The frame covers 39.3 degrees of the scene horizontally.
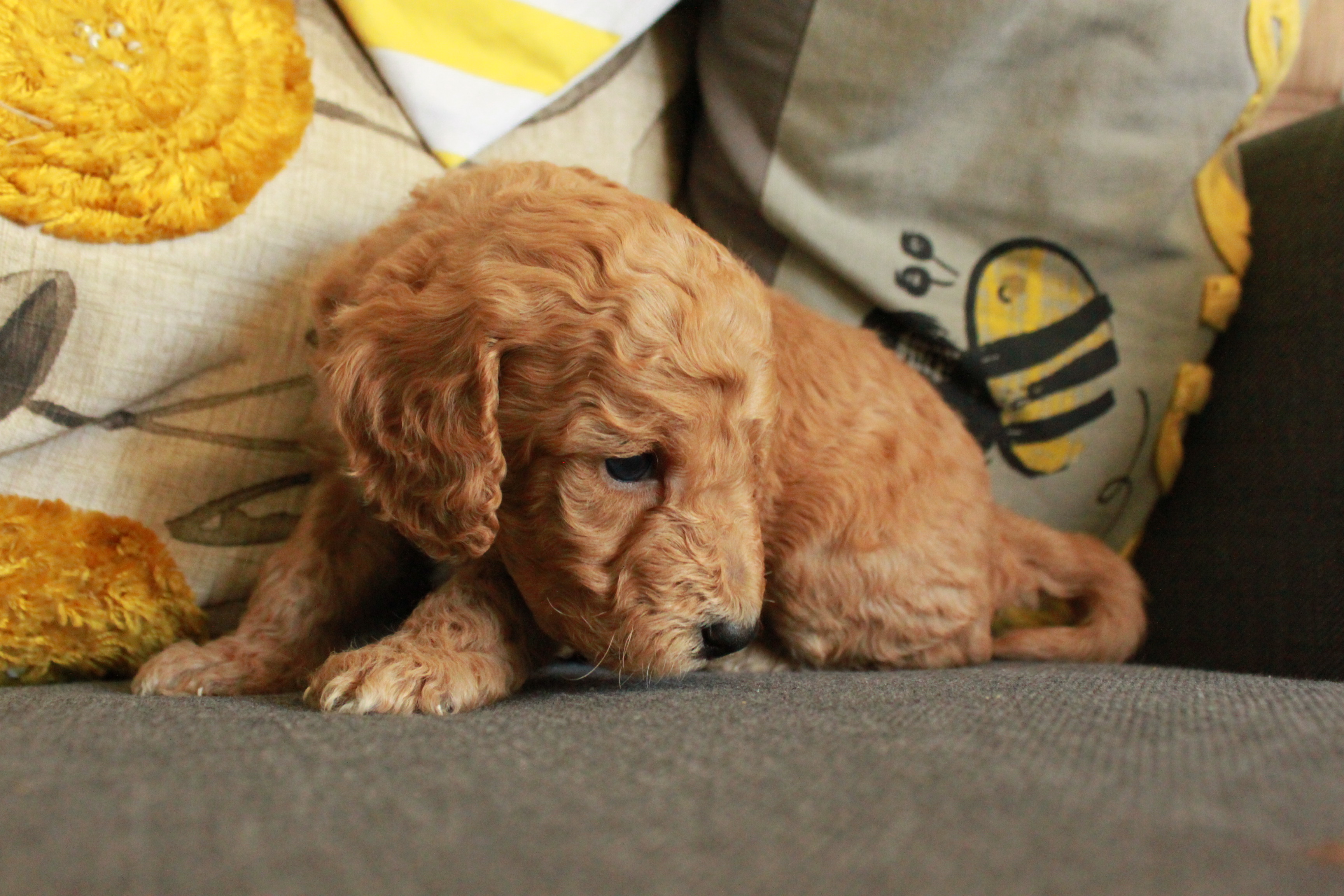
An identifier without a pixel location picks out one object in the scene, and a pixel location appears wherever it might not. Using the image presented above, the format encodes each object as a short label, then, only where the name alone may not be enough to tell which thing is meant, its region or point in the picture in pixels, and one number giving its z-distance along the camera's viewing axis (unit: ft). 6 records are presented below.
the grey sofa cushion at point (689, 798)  1.31
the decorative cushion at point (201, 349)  1.93
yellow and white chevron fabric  2.11
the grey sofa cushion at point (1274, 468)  2.09
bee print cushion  2.17
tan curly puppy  1.74
